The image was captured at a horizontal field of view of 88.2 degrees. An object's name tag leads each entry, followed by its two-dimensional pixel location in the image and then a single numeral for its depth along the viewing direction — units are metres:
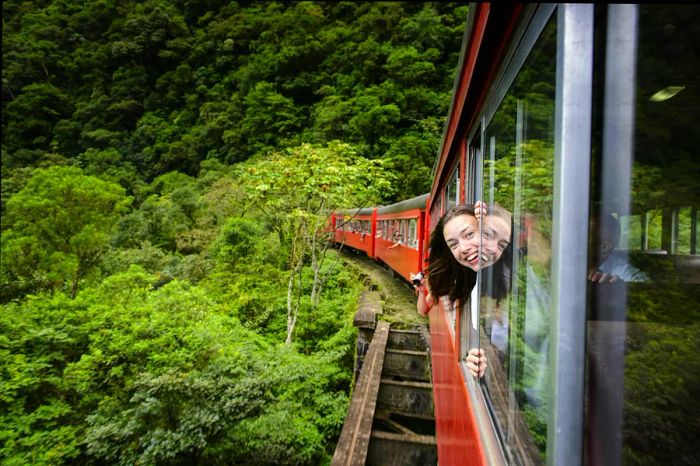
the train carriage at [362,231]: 13.81
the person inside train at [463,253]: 1.32
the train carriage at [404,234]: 6.98
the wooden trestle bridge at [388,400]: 4.35
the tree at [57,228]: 10.30
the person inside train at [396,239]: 9.36
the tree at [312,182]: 7.35
